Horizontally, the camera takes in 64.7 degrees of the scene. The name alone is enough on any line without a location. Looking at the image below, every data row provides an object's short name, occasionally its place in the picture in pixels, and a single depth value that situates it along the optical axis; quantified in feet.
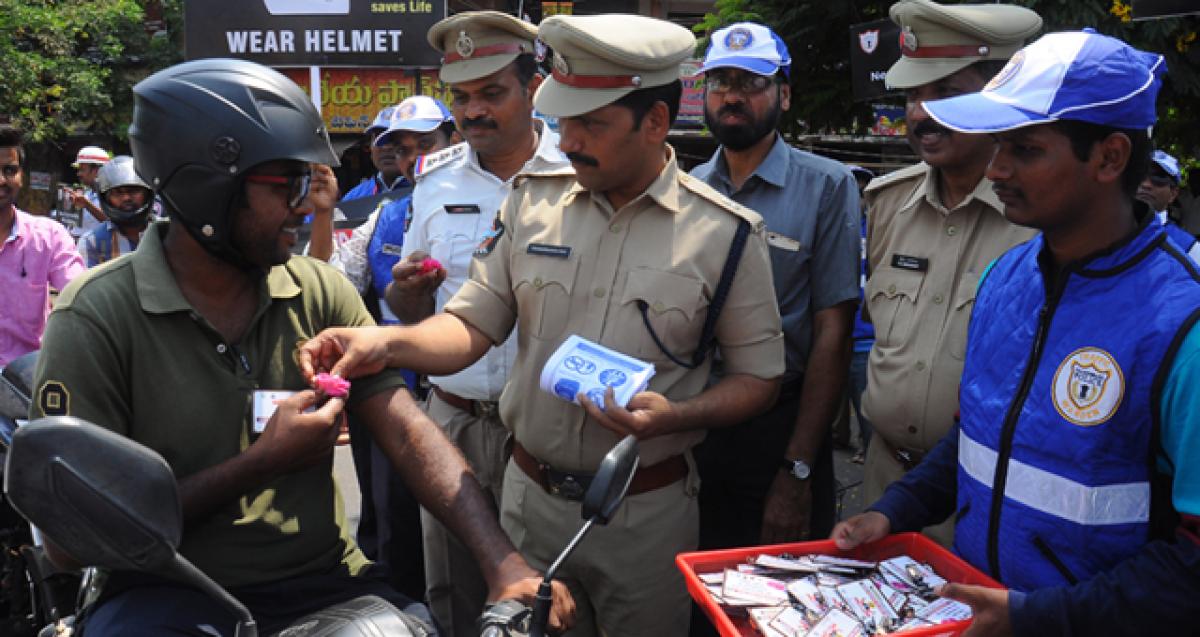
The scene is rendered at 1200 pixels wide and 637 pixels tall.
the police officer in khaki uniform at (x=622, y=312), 8.86
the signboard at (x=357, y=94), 44.11
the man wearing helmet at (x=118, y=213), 20.27
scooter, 4.23
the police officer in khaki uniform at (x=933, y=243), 9.60
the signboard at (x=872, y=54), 22.77
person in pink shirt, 16.16
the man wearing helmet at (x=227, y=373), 6.76
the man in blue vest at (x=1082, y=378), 5.84
